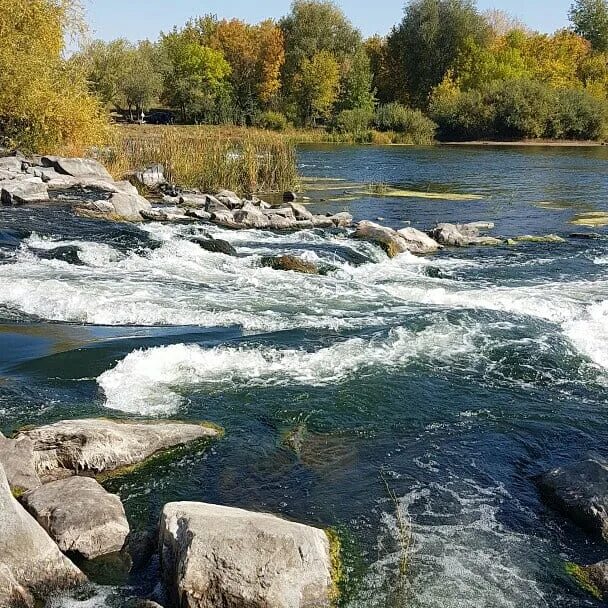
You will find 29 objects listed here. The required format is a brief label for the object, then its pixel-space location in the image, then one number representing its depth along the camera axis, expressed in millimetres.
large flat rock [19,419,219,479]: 6402
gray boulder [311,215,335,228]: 21612
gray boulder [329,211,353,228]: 21781
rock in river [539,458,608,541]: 5940
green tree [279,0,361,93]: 80875
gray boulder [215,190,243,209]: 23375
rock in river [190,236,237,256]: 16503
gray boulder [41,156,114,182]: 24016
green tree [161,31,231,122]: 73812
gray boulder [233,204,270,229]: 20812
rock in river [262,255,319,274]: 14984
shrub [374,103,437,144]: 66312
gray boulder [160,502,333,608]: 4586
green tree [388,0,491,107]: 83500
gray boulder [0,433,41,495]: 5855
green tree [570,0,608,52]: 100750
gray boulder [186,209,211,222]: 21072
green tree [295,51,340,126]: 75250
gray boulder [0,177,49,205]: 20266
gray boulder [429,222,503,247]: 19547
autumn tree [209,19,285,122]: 78812
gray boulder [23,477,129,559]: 5258
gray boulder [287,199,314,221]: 22188
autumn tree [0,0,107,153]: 25125
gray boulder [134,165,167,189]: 25422
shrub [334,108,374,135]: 67562
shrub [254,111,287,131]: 71625
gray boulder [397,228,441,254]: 18500
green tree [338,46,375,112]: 76375
